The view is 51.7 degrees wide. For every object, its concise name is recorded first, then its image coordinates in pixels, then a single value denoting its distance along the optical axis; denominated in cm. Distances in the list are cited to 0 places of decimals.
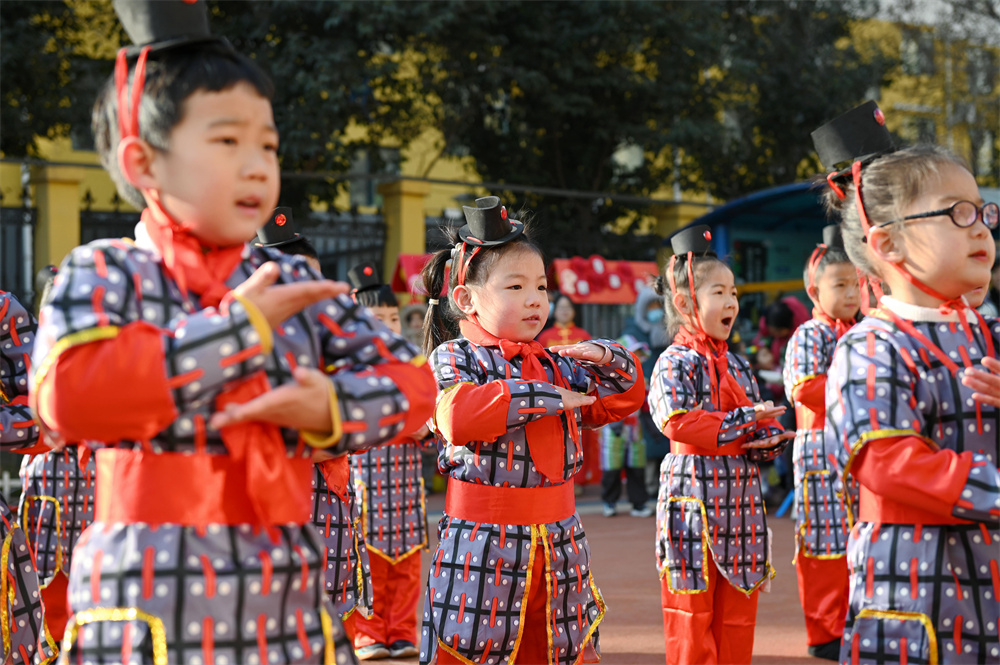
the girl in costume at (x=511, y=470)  330
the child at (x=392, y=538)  554
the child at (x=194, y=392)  172
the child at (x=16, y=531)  305
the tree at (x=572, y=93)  1473
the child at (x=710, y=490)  439
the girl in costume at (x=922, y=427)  223
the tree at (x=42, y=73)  1255
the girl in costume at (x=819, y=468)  527
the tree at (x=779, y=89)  1725
